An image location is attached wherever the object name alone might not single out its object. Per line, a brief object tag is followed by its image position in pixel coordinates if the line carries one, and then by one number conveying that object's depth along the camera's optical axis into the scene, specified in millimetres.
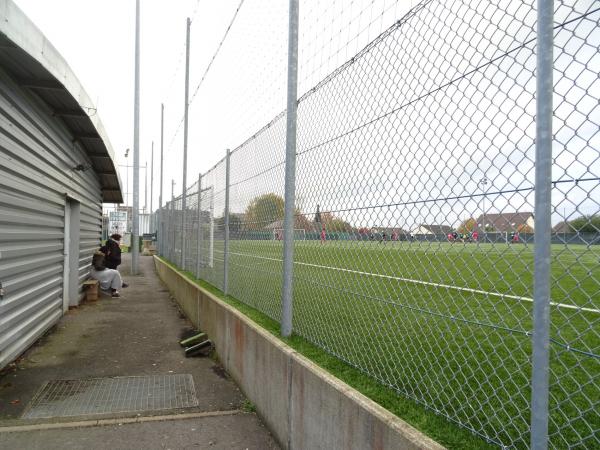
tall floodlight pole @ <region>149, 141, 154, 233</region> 37119
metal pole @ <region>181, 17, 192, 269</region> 11923
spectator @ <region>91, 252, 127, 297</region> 11750
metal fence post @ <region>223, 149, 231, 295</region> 6664
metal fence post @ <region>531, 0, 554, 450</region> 1573
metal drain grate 4289
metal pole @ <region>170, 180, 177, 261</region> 14578
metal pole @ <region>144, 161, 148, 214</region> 49175
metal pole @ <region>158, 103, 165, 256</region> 20266
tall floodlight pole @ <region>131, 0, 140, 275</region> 17516
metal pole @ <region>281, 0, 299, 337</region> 4109
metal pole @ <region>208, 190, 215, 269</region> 8266
